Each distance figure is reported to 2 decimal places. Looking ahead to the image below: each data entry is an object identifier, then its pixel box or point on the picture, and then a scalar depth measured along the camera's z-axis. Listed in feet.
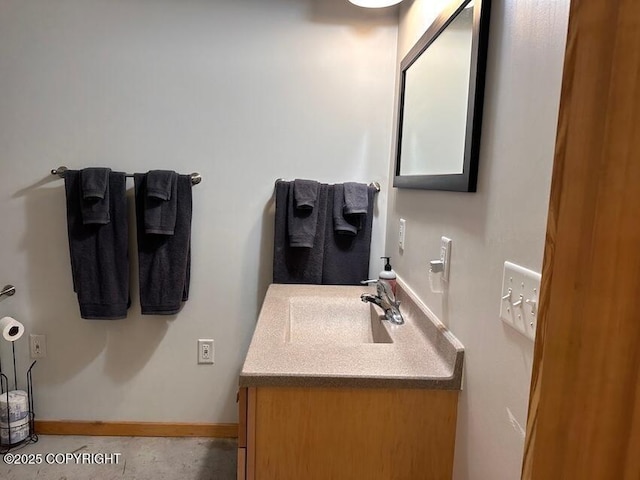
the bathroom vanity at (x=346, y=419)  3.10
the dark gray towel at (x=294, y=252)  5.98
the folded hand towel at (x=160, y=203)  5.74
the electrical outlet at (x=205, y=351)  6.48
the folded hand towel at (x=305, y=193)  5.85
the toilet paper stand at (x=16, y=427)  6.09
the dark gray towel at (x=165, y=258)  5.93
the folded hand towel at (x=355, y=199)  5.92
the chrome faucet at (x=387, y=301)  4.55
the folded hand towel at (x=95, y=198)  5.66
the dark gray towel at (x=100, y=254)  5.84
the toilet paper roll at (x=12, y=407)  6.05
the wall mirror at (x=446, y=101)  3.03
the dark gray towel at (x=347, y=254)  6.13
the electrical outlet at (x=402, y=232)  5.16
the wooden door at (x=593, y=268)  1.36
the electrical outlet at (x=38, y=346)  6.35
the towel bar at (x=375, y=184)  6.19
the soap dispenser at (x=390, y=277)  5.11
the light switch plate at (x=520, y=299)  2.24
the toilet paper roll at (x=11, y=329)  5.85
